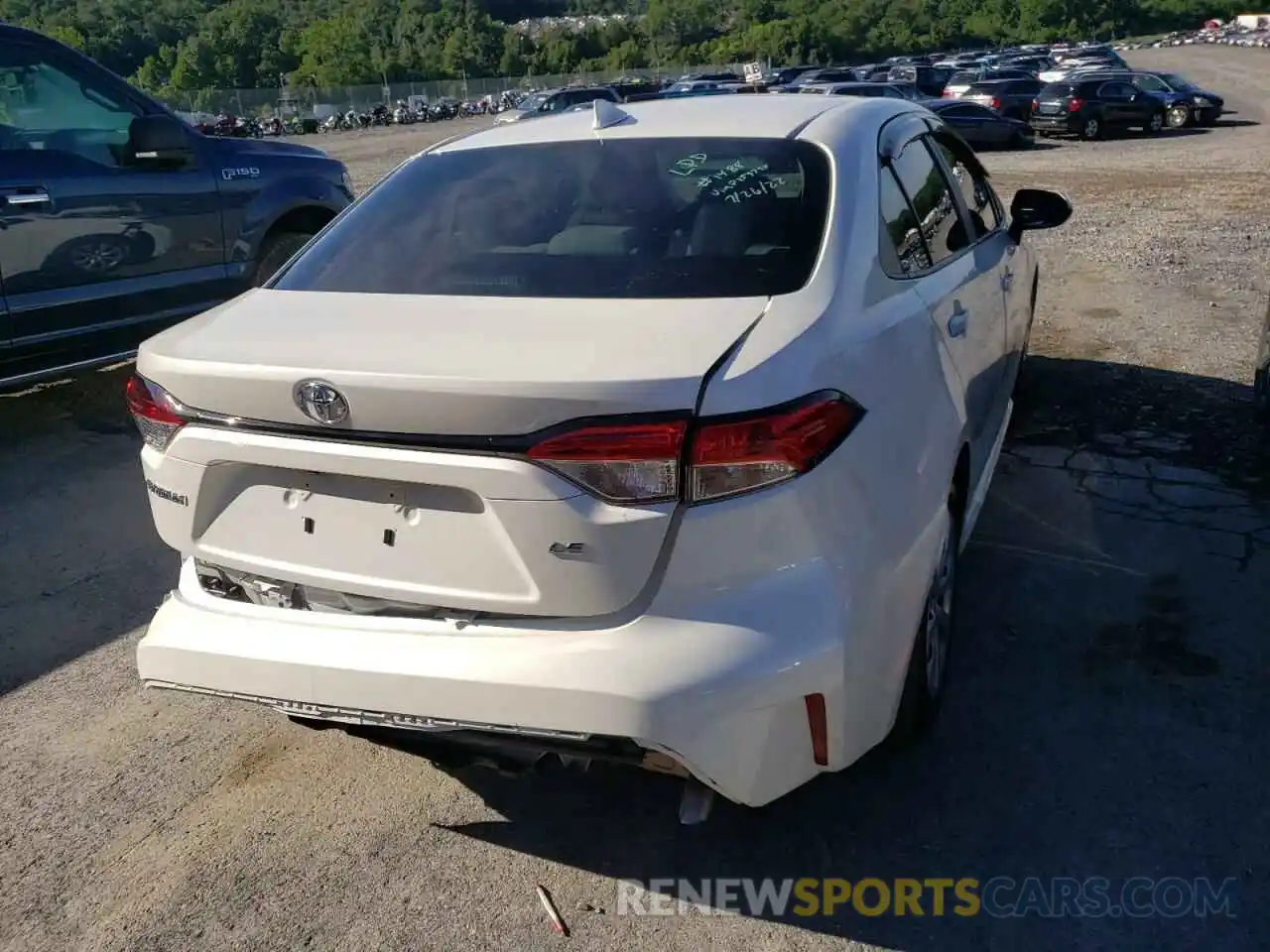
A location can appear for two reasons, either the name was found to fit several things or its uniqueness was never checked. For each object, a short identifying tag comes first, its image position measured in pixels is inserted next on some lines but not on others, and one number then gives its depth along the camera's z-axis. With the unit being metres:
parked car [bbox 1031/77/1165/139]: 25.83
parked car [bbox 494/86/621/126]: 32.62
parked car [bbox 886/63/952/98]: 37.21
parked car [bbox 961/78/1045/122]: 27.48
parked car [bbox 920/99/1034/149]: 23.94
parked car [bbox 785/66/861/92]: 32.34
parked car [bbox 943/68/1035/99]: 29.77
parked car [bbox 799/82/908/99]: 24.16
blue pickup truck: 5.63
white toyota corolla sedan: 2.23
